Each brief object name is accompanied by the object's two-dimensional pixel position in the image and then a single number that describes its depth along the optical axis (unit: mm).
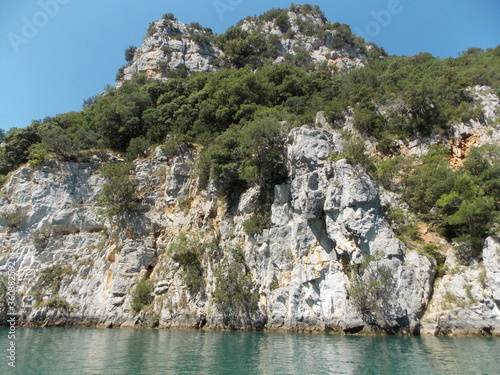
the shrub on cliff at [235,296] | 28156
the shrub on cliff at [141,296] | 30953
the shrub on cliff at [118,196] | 35812
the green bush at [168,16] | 76000
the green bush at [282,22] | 81875
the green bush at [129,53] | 76469
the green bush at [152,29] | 72500
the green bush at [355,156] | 28375
